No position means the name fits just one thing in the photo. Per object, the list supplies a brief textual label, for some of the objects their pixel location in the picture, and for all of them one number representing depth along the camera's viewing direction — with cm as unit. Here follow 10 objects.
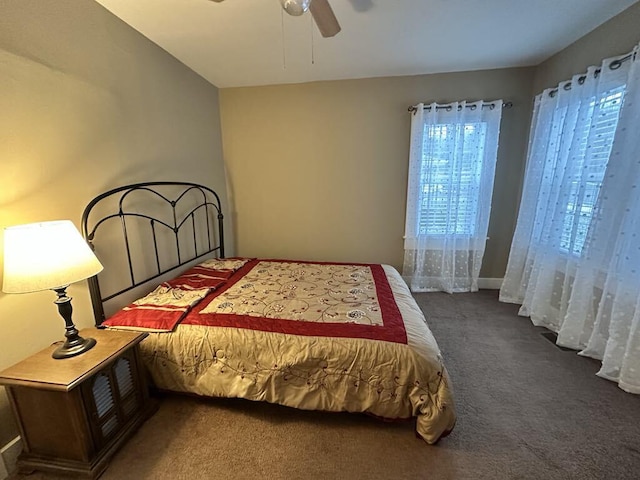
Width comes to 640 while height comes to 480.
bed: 147
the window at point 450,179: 304
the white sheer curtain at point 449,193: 301
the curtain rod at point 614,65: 185
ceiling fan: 130
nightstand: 122
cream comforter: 144
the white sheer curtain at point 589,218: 183
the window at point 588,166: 204
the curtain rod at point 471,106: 296
